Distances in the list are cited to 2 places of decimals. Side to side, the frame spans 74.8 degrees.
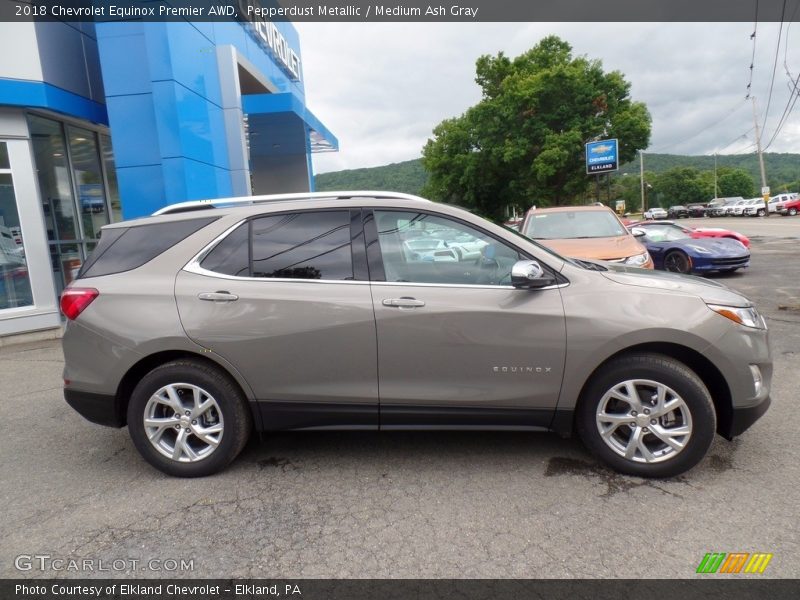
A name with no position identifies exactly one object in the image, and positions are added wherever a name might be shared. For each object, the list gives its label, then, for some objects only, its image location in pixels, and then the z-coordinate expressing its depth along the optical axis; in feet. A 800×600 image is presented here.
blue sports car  35.86
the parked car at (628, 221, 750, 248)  43.13
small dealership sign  86.22
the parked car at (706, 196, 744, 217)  163.44
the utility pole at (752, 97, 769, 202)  130.98
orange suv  23.95
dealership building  26.45
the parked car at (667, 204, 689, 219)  191.01
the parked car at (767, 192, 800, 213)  130.52
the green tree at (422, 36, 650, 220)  93.86
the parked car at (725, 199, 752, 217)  150.00
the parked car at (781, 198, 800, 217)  123.85
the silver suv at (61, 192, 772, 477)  10.04
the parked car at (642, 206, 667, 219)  215.92
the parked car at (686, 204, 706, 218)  180.14
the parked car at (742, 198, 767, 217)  137.42
